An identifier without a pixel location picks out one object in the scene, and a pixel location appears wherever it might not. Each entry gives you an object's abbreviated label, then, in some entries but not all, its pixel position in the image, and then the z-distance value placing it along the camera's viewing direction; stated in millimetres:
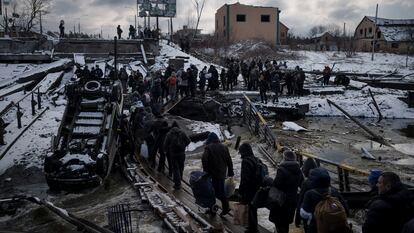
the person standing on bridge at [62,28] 38781
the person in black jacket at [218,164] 8250
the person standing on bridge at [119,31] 39156
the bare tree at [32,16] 56969
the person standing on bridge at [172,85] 21391
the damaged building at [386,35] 63906
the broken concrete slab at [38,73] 26109
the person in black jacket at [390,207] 4816
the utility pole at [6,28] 47838
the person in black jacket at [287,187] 6609
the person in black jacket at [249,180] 7391
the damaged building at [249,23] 60906
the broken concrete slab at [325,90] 28436
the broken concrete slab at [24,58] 32719
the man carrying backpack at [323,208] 5156
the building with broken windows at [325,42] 67562
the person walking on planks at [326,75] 30453
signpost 44875
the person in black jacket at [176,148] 10266
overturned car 10625
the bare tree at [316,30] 109681
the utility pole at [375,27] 62078
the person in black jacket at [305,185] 6105
